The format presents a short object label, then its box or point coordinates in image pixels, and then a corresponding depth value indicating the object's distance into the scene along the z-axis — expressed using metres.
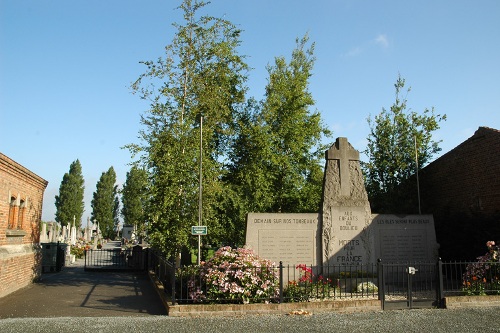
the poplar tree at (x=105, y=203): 72.94
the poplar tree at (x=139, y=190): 17.09
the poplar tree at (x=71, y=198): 66.88
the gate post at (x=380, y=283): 11.00
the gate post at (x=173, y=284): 10.33
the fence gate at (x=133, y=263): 23.56
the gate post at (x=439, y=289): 11.23
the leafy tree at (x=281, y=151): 20.83
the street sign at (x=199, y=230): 13.20
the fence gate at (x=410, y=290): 11.13
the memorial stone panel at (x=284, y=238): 14.19
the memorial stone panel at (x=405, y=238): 15.32
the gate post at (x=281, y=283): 10.52
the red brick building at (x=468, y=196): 17.03
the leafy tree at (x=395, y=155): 22.31
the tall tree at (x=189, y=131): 16.50
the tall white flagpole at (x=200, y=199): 14.51
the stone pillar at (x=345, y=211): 14.50
